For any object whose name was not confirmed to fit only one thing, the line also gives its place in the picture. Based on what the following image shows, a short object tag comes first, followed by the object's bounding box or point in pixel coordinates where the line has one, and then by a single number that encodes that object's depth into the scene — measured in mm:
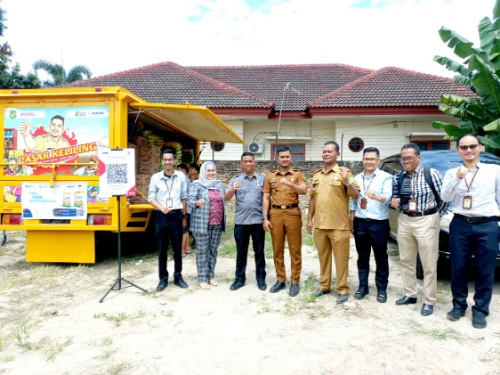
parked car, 4277
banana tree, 7234
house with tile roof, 12531
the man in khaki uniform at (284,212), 4082
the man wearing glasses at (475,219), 3230
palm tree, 26969
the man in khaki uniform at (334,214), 3848
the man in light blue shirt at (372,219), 3781
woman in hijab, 4320
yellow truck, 4926
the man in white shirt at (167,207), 4258
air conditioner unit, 13320
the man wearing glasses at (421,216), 3564
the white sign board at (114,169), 4199
